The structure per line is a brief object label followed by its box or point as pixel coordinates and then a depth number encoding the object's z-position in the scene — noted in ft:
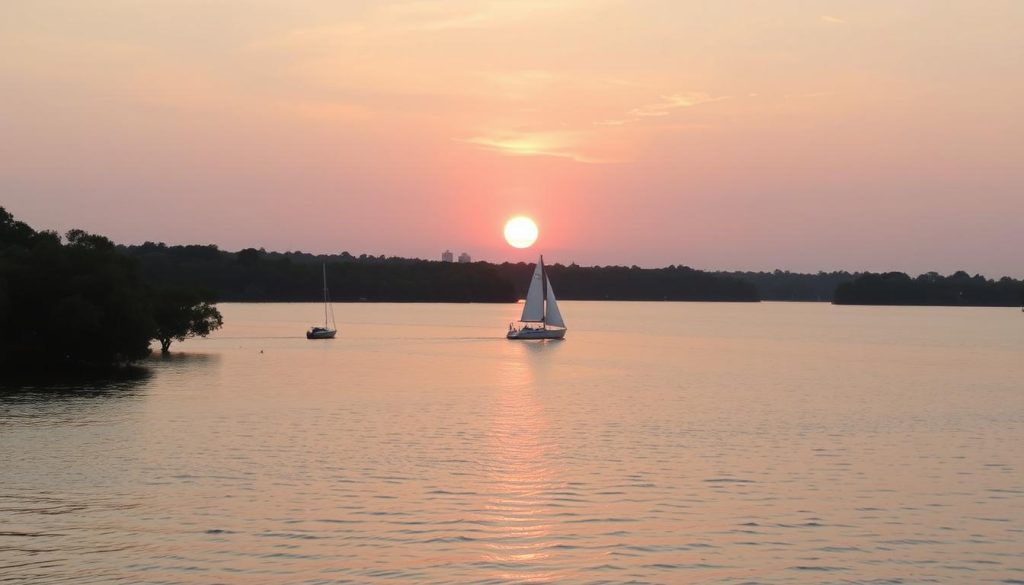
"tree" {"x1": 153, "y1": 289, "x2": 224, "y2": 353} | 400.88
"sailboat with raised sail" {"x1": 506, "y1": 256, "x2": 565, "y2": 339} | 491.31
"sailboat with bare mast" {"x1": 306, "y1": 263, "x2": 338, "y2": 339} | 517.14
